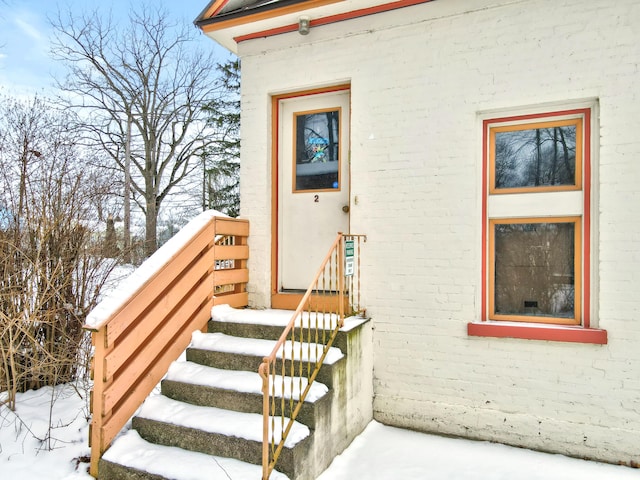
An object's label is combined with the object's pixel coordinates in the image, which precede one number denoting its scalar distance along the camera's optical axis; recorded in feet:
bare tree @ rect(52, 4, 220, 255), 62.18
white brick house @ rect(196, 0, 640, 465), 11.76
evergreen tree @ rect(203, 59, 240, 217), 61.26
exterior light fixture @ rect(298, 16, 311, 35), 14.92
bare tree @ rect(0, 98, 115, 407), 13.79
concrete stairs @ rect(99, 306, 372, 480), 9.65
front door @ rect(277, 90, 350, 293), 15.64
